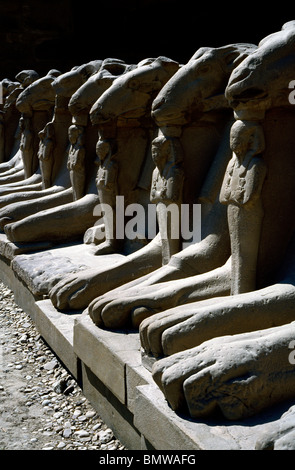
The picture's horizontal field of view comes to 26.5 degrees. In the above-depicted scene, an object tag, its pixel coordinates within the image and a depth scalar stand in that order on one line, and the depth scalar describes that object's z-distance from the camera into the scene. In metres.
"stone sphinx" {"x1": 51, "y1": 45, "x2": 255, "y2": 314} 3.01
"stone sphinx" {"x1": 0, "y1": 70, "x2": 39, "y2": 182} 7.61
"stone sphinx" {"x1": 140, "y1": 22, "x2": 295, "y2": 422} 1.96
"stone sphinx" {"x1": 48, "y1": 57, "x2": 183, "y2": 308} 3.49
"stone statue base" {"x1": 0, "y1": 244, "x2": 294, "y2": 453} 1.88
